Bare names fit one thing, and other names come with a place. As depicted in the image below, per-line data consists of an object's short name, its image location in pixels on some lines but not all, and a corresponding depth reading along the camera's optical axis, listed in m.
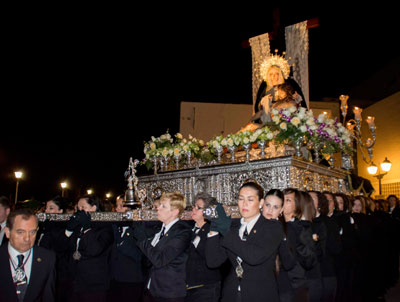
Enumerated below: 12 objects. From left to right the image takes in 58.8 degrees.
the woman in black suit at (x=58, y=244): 5.11
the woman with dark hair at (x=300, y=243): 4.22
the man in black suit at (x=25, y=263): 3.13
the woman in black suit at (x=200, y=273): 4.28
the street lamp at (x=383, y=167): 12.28
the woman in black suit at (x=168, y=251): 4.06
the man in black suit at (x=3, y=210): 4.89
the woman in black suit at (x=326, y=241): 5.07
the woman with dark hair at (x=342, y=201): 6.57
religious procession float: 6.45
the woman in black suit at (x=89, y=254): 4.80
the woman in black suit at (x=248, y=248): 3.28
